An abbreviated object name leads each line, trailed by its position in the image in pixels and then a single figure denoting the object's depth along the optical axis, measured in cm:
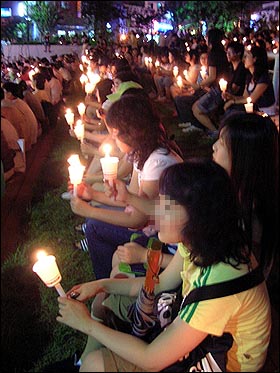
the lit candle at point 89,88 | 775
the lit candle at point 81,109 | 605
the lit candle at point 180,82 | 971
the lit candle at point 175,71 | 1106
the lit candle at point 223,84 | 733
